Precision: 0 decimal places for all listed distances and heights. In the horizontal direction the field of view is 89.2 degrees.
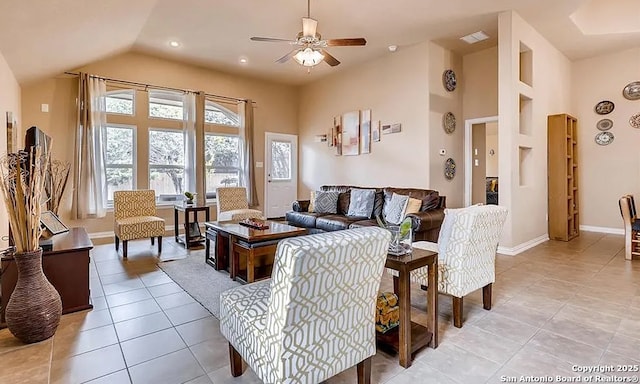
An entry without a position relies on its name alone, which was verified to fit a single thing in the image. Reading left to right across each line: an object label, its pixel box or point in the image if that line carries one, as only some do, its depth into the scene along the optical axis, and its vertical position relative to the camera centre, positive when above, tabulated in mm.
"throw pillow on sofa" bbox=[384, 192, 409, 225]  4457 -303
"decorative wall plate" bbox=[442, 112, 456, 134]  5694 +1147
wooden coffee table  3256 -569
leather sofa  4207 -428
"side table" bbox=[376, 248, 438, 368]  1853 -768
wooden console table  2604 -661
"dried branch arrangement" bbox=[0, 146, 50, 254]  2090 -59
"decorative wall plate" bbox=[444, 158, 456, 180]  5758 +317
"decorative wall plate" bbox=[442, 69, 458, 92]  5688 +1898
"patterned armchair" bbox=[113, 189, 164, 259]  4246 -391
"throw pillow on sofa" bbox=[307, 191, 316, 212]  5681 -255
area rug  2906 -948
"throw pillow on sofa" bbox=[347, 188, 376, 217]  5002 -237
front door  7652 +385
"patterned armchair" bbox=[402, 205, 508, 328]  2191 -446
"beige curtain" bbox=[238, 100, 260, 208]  7027 +869
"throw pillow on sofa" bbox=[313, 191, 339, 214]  5484 -242
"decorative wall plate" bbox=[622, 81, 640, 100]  5590 +1623
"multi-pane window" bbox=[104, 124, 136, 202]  5707 +585
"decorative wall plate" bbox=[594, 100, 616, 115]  5867 +1414
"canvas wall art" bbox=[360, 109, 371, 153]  6363 +1125
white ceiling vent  5051 +2377
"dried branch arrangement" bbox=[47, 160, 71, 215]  3685 -56
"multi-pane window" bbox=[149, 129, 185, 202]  6137 +517
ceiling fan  3498 +1610
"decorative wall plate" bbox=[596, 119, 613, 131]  5895 +1105
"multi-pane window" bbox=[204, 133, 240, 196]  6793 +620
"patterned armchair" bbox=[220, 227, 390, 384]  1237 -539
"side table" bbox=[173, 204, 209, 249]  4848 -612
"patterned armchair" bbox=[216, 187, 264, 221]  5414 -270
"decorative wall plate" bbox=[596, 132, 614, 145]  5898 +855
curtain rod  5406 +1908
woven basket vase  2109 -749
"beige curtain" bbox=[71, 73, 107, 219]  5199 +661
